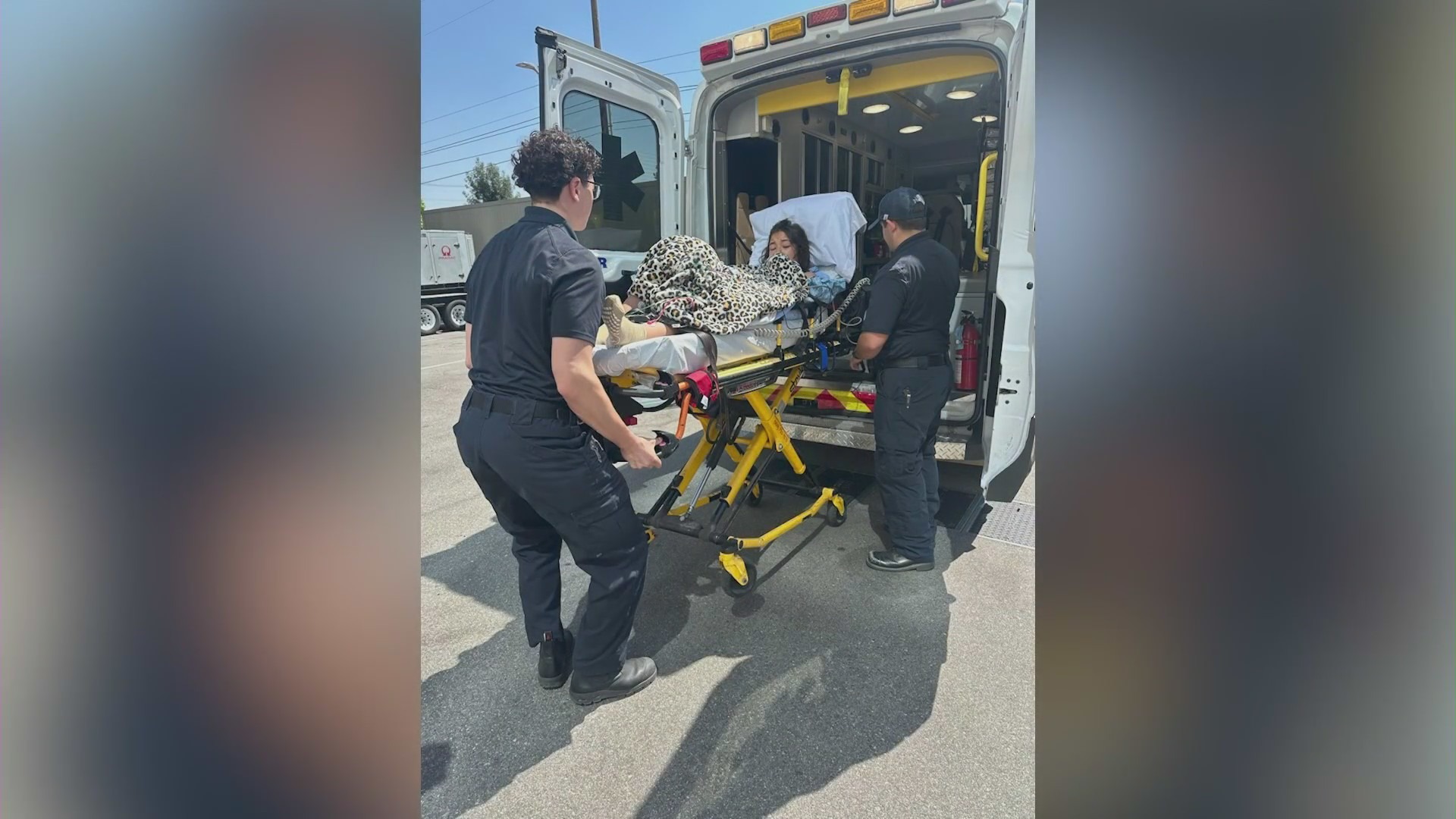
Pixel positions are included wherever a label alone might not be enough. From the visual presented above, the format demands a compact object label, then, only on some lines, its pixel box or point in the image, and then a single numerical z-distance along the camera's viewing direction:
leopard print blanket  2.88
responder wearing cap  3.30
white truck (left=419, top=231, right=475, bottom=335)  16.58
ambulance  2.94
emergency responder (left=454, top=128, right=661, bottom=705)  2.14
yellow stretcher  3.21
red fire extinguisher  3.83
